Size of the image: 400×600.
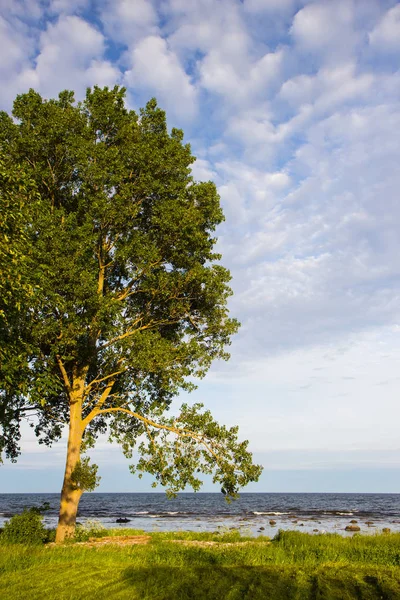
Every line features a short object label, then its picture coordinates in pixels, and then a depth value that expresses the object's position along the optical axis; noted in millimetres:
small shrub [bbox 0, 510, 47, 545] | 18134
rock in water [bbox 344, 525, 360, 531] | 43344
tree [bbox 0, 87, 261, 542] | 19781
